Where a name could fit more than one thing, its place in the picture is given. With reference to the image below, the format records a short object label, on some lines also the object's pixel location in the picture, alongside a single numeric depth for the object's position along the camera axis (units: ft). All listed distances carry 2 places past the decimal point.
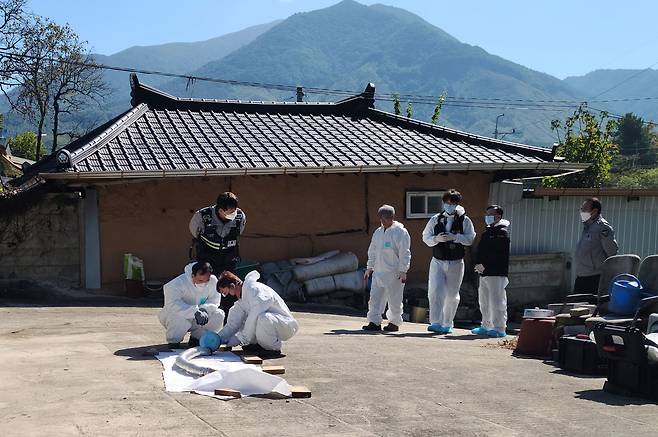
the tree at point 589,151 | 90.99
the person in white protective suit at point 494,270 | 36.81
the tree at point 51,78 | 76.02
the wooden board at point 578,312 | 30.12
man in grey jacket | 35.99
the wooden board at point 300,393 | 21.12
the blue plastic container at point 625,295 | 29.27
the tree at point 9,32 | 72.59
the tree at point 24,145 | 135.85
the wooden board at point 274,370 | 23.18
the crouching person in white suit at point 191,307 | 26.86
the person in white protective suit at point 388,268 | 35.70
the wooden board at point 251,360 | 24.23
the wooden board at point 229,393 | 20.65
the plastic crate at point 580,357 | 26.84
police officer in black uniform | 29.53
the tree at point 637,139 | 208.44
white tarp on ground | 21.17
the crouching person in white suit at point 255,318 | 26.16
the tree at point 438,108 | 103.13
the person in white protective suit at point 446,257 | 36.42
